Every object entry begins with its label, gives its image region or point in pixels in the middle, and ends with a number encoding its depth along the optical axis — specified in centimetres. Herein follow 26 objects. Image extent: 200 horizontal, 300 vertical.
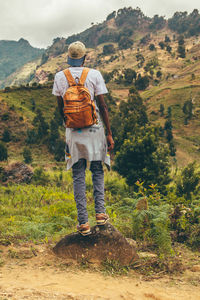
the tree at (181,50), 7949
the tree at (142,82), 6307
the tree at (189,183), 934
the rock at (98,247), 321
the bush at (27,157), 2375
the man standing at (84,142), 323
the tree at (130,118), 1856
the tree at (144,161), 1407
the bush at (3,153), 1910
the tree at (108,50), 11475
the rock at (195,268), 311
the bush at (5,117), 3152
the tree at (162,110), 4494
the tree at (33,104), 3829
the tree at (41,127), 3034
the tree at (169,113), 4293
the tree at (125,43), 11555
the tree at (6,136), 2907
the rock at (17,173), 1337
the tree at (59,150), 2622
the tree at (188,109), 4262
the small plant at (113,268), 295
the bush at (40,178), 1327
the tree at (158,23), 15600
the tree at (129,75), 6586
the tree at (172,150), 3131
